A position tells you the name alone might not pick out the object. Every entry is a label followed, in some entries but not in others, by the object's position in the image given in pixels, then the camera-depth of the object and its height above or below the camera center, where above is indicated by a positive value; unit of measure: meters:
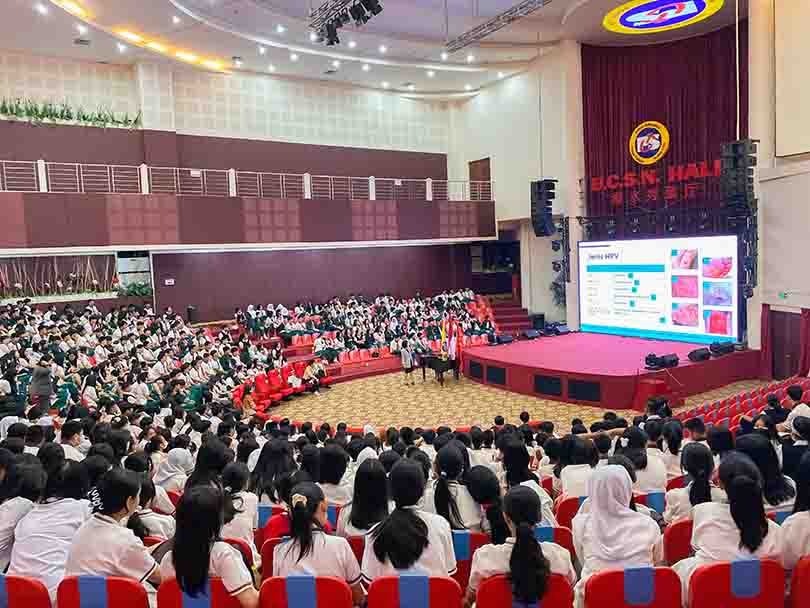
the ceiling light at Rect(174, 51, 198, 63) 17.34 +5.84
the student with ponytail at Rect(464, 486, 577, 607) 2.46 -1.21
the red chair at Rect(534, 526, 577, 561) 3.29 -1.46
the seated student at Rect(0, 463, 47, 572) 3.22 -1.19
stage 11.16 -2.24
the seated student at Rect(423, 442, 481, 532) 3.38 -1.32
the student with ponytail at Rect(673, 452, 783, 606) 2.62 -1.19
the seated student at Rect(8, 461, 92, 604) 2.96 -1.24
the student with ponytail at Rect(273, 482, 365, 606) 2.69 -1.24
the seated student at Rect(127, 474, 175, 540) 3.19 -1.29
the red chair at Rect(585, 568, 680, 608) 2.52 -1.34
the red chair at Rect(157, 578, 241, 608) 2.55 -1.32
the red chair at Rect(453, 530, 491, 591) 3.24 -1.47
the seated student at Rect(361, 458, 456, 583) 2.65 -1.19
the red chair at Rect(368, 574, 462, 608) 2.50 -1.33
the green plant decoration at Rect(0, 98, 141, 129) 15.52 +4.04
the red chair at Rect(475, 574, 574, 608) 2.48 -1.33
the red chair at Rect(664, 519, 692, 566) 3.19 -1.47
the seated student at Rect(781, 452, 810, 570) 2.64 -1.22
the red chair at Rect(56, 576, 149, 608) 2.54 -1.29
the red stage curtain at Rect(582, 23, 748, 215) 15.24 +3.89
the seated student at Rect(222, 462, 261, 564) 3.55 -1.40
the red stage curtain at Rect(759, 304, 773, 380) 12.72 -2.05
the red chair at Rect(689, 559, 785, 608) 2.52 -1.34
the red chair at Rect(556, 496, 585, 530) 4.01 -1.62
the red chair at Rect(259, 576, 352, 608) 2.53 -1.32
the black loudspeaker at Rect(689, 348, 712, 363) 12.07 -2.03
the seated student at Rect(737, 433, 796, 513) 3.32 -1.24
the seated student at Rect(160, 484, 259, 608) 2.52 -1.15
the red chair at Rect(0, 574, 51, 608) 2.67 -1.34
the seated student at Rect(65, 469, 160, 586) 2.70 -1.17
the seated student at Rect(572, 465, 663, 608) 2.81 -1.24
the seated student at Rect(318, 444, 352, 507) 3.90 -1.32
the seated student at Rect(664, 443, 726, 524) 3.42 -1.30
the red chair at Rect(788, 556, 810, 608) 2.52 -1.35
